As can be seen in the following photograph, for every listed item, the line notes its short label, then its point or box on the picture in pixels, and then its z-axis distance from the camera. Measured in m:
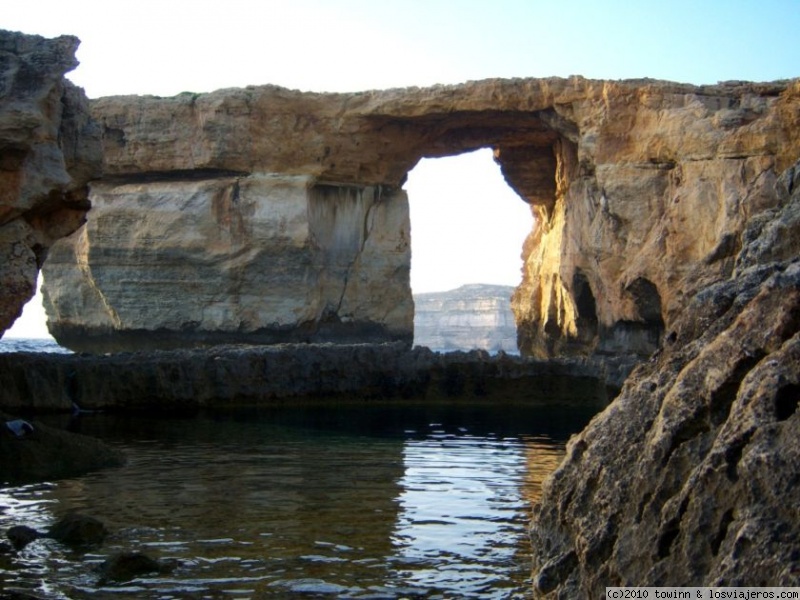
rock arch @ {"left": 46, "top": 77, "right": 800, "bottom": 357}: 25.08
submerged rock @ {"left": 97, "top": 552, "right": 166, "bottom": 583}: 6.23
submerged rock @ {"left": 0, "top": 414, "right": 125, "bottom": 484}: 10.02
